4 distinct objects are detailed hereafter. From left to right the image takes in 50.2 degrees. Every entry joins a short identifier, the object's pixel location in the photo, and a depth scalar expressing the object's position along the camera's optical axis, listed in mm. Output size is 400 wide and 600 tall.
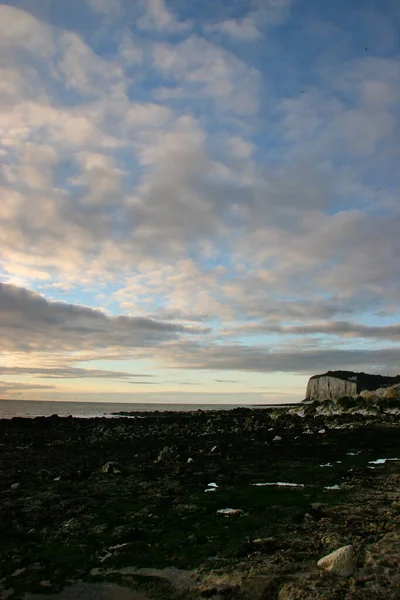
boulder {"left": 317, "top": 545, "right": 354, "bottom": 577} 6125
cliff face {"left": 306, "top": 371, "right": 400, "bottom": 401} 97125
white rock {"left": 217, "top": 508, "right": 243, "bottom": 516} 9811
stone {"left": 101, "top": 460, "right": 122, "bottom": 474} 16203
